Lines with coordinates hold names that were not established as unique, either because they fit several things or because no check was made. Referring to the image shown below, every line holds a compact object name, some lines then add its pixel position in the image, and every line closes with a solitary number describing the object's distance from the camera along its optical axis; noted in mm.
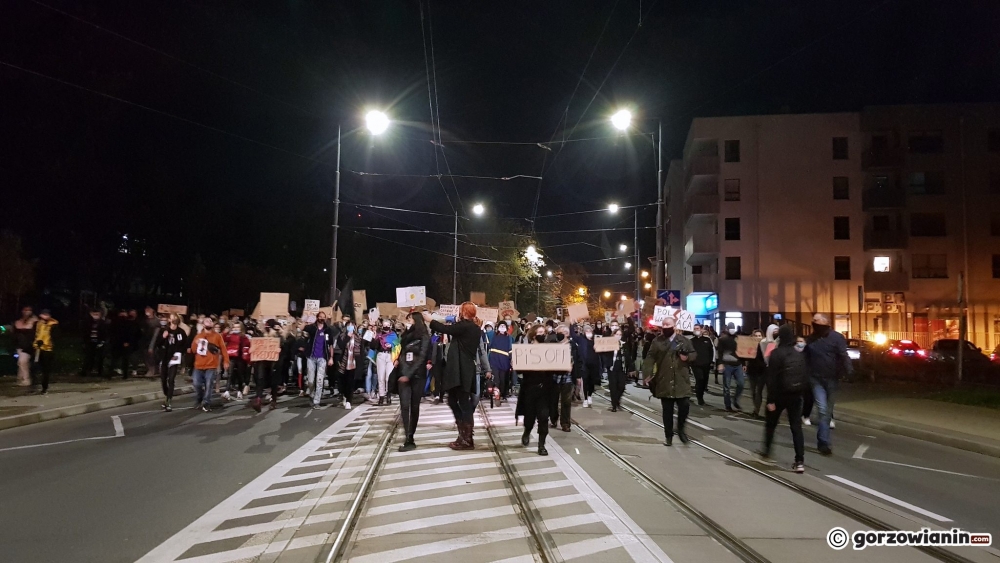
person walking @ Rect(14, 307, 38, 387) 15680
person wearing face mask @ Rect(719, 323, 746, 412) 15461
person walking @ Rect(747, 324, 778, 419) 14156
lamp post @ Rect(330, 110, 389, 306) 20422
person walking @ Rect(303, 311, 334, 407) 14789
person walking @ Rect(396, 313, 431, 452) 9727
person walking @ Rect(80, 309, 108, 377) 19172
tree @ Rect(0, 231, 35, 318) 37438
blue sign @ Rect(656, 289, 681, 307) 24672
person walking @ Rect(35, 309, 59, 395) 15745
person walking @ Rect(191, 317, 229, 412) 13766
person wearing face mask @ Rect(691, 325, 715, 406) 16094
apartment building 42406
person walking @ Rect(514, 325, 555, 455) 9625
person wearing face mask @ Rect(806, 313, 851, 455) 10188
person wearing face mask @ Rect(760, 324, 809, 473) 8984
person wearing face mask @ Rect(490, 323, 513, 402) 16422
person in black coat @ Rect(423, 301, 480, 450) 9633
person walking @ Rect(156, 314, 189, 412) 14016
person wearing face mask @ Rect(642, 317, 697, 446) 10422
